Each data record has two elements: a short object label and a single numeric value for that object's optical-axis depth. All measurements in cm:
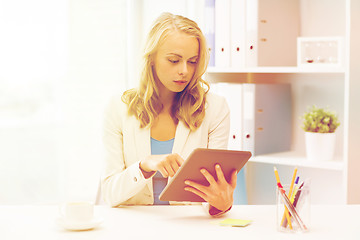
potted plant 336
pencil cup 234
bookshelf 324
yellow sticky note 239
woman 280
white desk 231
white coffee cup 235
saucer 233
